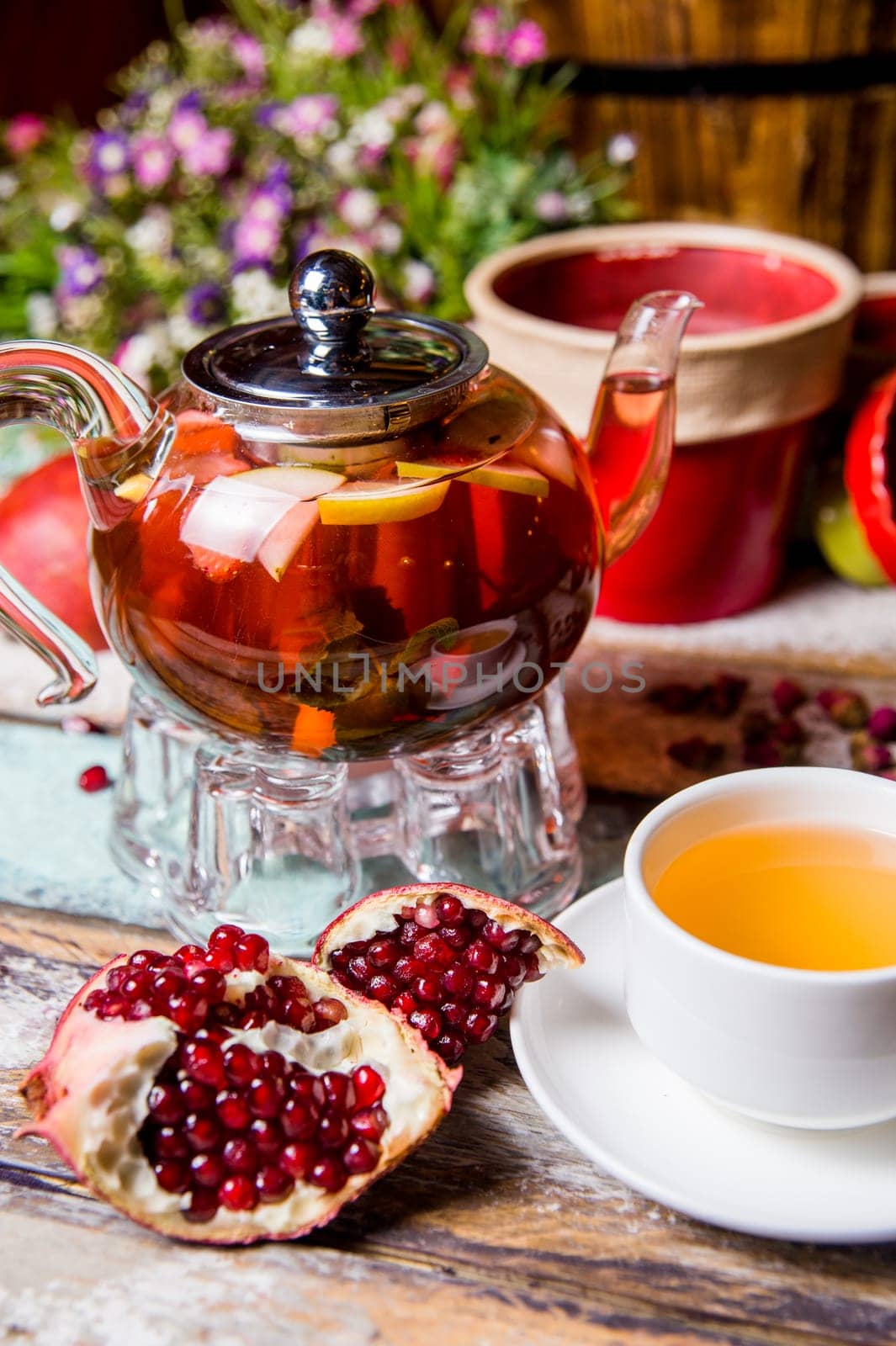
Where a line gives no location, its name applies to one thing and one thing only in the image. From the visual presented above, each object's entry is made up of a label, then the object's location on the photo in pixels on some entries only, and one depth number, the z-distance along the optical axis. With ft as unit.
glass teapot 2.53
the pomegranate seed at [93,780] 3.51
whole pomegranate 4.22
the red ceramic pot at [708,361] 3.83
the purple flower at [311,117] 5.50
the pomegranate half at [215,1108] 2.09
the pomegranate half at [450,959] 2.41
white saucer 2.04
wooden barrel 5.13
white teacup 1.98
